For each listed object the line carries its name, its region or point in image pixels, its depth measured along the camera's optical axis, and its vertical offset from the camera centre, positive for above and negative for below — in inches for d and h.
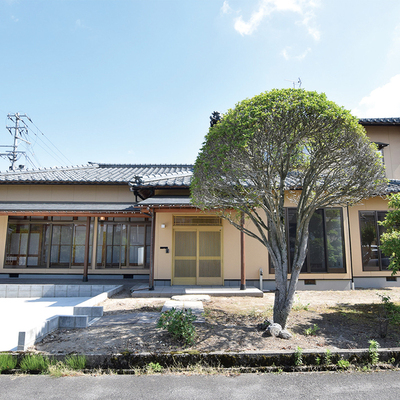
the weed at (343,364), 148.8 -63.3
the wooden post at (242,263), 354.9 -22.8
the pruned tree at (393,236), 232.5 +8.6
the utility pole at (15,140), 1051.9 +402.9
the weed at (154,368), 146.7 -65.2
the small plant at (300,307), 262.5 -58.9
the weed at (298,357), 150.1 -60.2
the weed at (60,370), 143.3 -65.4
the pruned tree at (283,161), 185.6 +61.3
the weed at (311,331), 191.2 -59.6
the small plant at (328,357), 151.0 -60.6
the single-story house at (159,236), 395.2 +13.6
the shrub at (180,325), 174.4 -51.2
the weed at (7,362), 148.0 -63.2
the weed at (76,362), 148.7 -62.8
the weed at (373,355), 153.7 -60.1
